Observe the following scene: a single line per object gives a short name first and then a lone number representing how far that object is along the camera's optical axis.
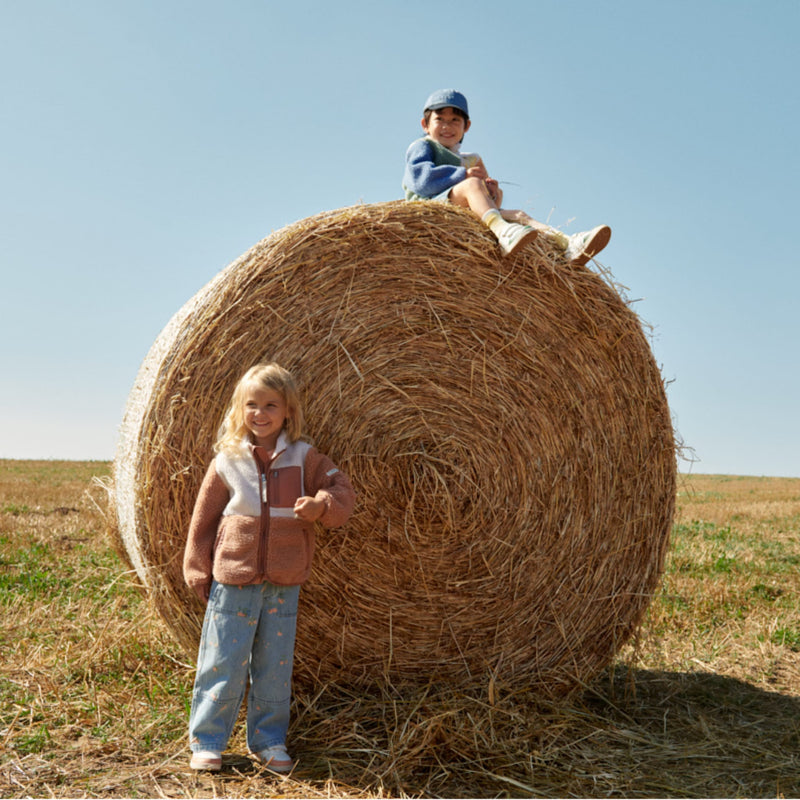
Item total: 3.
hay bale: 3.55
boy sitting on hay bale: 3.73
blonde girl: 3.17
